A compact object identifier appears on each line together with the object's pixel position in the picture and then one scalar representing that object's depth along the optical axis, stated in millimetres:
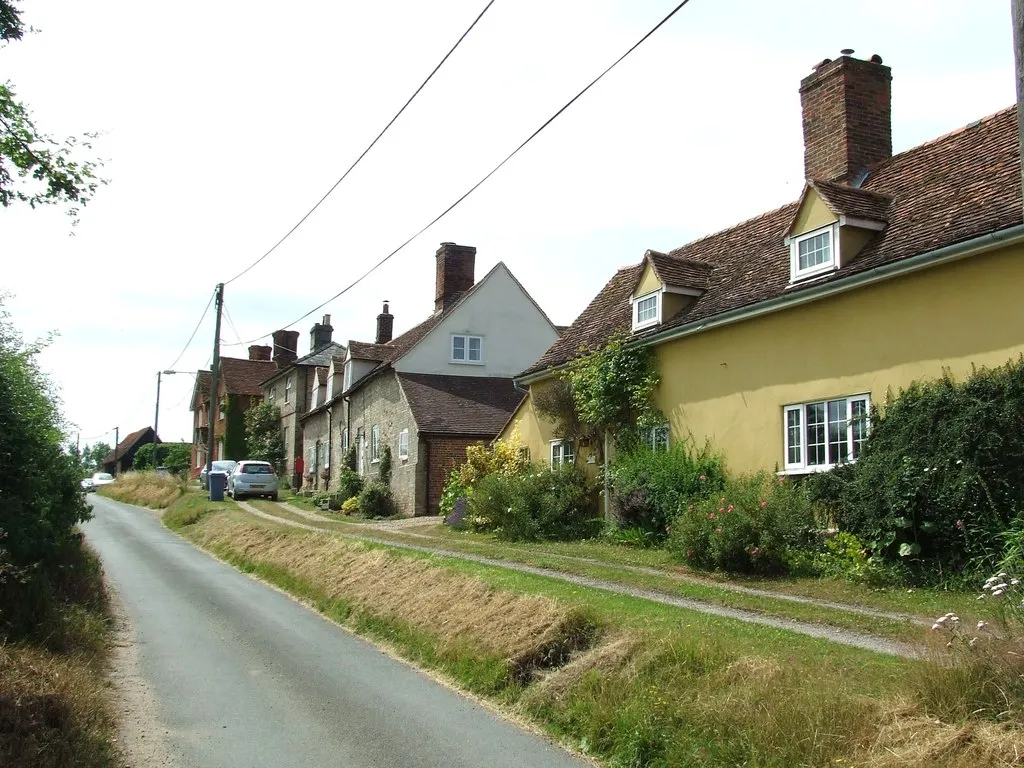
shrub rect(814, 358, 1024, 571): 10680
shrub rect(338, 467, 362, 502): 32906
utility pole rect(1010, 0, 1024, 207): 5566
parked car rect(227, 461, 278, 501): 37875
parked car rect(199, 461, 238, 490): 43253
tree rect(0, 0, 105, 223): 10316
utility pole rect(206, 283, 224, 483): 36406
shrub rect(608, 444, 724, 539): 16062
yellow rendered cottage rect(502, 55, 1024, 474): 12086
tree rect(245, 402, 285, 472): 49906
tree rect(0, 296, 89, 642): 9258
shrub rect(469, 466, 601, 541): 19141
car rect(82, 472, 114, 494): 59116
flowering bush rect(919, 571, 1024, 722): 5242
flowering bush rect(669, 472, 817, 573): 12586
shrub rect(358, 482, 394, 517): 29859
